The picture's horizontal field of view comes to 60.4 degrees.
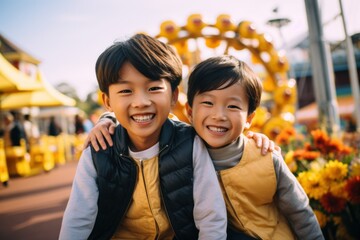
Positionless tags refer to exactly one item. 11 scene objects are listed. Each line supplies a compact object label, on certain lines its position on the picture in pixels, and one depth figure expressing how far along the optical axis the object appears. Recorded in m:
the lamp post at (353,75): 4.15
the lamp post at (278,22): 8.56
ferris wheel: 5.72
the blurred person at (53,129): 12.11
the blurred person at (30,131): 8.67
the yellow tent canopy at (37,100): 9.59
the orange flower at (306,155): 2.39
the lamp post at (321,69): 4.82
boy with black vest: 1.45
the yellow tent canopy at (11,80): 6.30
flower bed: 1.77
